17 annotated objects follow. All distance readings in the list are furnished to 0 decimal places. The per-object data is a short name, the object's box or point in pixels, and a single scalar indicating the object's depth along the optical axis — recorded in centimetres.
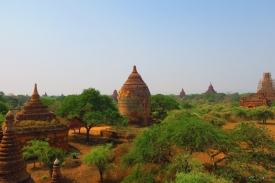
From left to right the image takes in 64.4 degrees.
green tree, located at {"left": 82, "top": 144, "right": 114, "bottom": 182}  1417
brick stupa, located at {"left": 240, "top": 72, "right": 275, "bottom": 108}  5506
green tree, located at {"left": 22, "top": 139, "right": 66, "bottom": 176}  1458
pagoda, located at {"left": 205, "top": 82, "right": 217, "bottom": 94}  13625
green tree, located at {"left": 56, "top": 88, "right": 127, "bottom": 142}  2316
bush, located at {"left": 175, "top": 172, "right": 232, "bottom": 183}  896
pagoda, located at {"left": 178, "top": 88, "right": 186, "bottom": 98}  14726
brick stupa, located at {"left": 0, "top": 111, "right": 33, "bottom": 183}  883
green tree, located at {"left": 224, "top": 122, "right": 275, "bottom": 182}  1222
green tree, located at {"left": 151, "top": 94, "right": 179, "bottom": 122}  3539
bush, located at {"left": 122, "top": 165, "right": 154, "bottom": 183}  1116
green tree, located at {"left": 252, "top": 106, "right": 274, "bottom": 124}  3592
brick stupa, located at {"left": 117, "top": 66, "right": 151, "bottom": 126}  3097
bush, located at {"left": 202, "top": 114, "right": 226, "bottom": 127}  2740
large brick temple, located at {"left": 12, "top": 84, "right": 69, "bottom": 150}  1859
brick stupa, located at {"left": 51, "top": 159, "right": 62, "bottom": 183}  1094
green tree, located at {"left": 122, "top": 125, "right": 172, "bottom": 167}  1341
